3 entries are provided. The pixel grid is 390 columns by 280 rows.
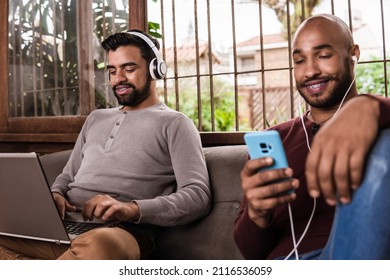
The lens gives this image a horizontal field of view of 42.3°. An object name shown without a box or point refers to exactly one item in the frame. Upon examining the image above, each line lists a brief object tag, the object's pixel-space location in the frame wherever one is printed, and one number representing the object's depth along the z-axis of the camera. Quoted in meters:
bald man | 0.52
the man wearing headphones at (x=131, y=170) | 1.15
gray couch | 1.25
